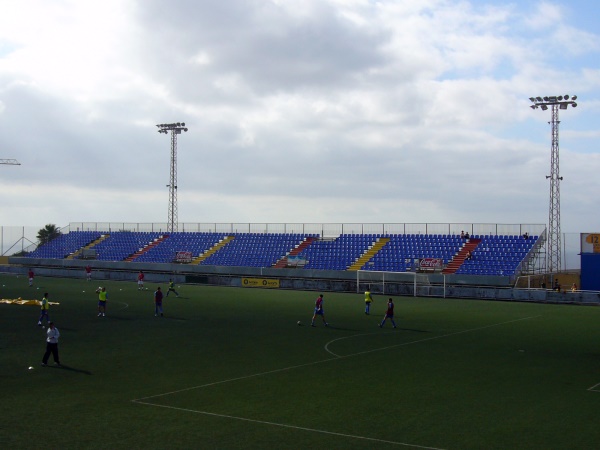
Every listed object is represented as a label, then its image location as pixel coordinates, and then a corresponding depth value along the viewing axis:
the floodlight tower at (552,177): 57.56
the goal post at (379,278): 59.48
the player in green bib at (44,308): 32.16
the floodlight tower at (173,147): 80.81
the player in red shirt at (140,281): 57.14
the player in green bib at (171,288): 50.44
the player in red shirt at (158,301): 37.67
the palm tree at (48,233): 103.93
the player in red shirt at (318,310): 34.12
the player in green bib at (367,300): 39.75
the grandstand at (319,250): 62.19
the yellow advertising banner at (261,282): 64.31
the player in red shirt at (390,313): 34.12
